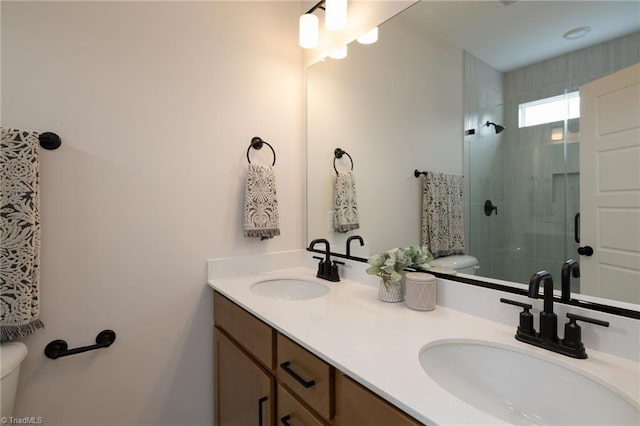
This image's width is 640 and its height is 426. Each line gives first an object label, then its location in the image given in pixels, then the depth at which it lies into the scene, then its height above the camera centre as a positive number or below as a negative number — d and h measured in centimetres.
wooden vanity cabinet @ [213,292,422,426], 70 -51
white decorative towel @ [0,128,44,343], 97 -6
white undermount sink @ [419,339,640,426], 64 -42
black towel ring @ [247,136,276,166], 158 +35
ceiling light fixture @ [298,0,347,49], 146 +94
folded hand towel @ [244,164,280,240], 151 +3
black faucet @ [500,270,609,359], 74 -30
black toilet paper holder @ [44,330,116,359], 111 -50
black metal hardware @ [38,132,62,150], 109 +26
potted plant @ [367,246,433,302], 114 -21
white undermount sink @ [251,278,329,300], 147 -38
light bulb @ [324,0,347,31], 146 +94
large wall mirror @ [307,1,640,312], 83 +32
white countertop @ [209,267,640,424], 59 -35
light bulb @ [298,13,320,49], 157 +93
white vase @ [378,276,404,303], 115 -30
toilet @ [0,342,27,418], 92 -48
